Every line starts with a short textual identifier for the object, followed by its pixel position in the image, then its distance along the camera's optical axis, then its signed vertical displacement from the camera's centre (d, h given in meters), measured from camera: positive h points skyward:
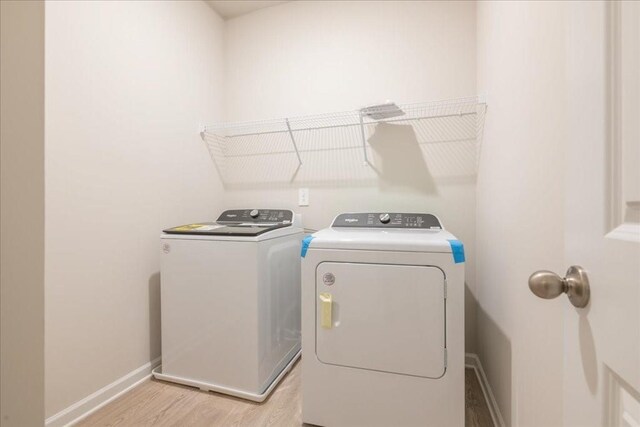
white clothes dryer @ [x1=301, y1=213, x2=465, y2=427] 1.17 -0.51
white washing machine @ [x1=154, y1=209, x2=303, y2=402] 1.50 -0.53
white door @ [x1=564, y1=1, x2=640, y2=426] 0.37 +0.01
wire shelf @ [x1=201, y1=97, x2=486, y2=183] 1.89 +0.55
